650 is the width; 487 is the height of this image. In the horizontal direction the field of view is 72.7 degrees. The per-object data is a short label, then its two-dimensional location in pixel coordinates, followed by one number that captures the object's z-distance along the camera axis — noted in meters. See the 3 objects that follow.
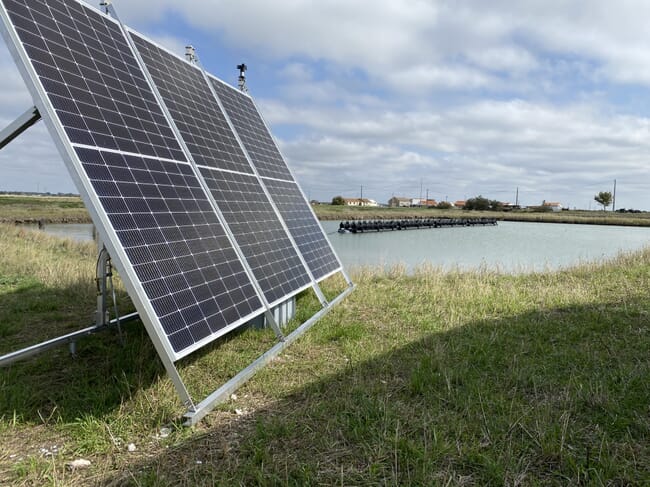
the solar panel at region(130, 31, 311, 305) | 6.31
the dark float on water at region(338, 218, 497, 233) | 45.03
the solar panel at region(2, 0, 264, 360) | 3.83
